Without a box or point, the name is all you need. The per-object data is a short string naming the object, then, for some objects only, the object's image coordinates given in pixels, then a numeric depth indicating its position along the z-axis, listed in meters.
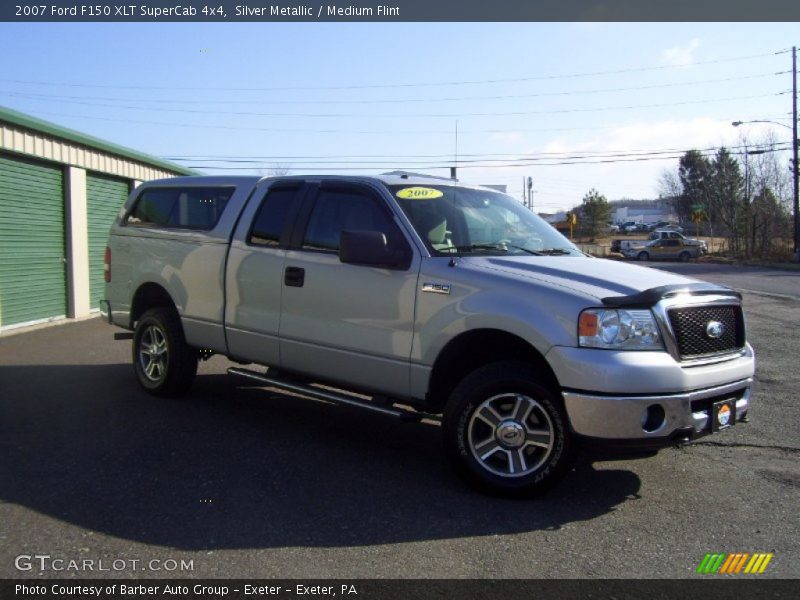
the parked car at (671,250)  47.00
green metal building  11.75
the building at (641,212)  127.45
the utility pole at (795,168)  41.62
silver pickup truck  4.21
